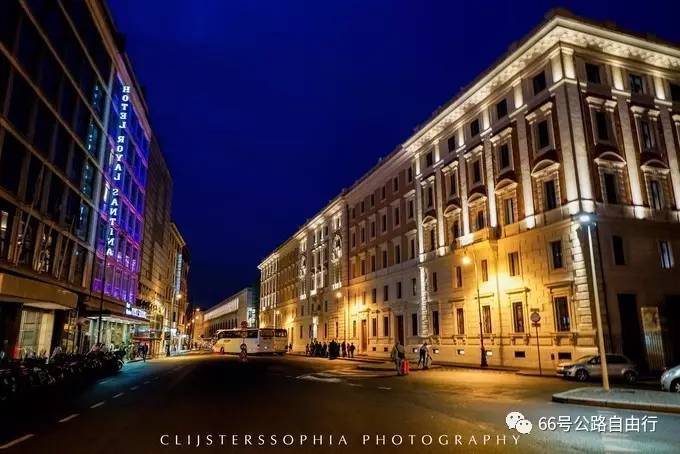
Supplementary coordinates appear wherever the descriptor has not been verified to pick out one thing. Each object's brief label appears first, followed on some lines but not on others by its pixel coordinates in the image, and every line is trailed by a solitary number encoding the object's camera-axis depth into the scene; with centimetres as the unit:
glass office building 2609
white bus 6194
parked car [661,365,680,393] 1633
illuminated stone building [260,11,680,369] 2792
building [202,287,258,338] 12750
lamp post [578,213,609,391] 1638
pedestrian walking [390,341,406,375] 2700
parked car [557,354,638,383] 2280
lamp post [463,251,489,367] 3256
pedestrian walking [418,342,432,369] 3186
